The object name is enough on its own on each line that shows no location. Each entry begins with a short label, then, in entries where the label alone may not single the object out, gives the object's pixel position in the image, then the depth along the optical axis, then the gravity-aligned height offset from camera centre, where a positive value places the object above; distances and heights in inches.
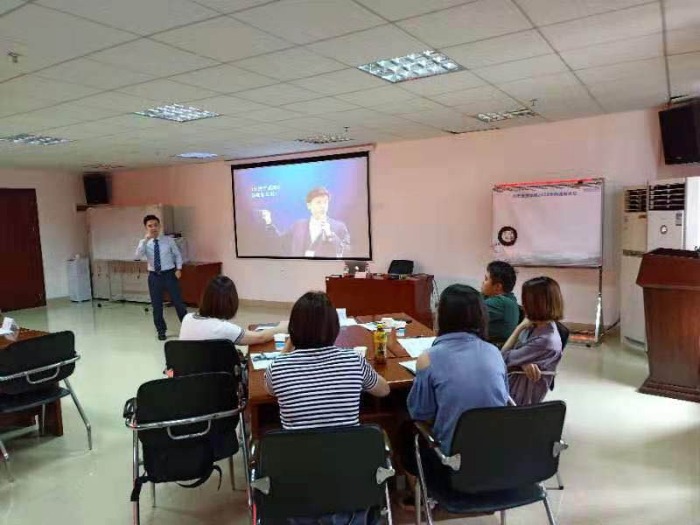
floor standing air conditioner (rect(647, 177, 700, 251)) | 186.7 -1.5
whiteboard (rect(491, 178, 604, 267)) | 229.6 -4.3
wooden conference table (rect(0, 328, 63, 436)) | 142.5 -52.7
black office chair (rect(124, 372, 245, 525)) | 86.7 -33.4
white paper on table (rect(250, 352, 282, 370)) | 101.4 -28.1
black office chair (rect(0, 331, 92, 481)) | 117.3 -33.2
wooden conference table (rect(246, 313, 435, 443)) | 91.0 -35.5
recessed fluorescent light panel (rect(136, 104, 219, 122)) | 194.4 +44.0
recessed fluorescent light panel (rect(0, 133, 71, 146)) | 243.9 +44.0
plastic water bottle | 103.5 -25.9
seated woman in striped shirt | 74.0 -23.3
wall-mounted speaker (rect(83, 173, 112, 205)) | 408.5 +31.7
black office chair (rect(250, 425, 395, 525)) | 63.1 -31.5
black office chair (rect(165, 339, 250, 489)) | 110.0 -28.6
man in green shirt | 123.3 -21.6
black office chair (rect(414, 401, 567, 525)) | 67.4 -32.4
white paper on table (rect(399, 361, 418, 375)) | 96.3 -28.3
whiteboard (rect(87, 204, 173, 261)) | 374.0 -0.6
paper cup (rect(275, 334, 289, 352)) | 116.0 -27.1
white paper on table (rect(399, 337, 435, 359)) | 109.7 -28.4
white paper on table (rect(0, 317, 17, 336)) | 141.0 -27.1
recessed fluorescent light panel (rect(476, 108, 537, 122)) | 217.3 +43.7
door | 366.0 -16.7
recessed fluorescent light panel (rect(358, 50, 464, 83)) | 143.3 +44.5
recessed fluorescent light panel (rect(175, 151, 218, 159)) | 312.8 +43.5
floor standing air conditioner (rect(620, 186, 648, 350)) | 207.5 -21.3
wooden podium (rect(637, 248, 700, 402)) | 155.1 -33.9
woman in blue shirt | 74.4 -22.9
